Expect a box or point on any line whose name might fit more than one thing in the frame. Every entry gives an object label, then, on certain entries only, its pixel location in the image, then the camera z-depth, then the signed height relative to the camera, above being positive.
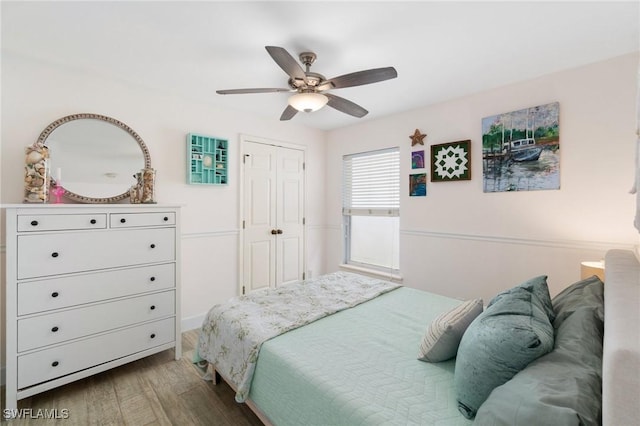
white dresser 1.84 -0.57
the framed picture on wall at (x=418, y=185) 3.36 +0.35
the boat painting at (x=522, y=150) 2.51 +0.60
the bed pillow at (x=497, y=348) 0.96 -0.47
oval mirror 2.35 +0.51
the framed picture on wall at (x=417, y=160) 3.37 +0.65
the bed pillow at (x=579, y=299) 1.24 -0.40
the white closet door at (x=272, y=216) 3.62 -0.04
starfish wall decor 3.35 +0.90
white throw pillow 1.36 -0.60
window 3.73 +0.07
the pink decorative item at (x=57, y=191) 2.24 +0.17
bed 0.77 -0.69
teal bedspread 1.09 -0.74
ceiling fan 1.80 +0.92
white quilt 1.66 -0.69
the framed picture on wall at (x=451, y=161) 2.98 +0.58
